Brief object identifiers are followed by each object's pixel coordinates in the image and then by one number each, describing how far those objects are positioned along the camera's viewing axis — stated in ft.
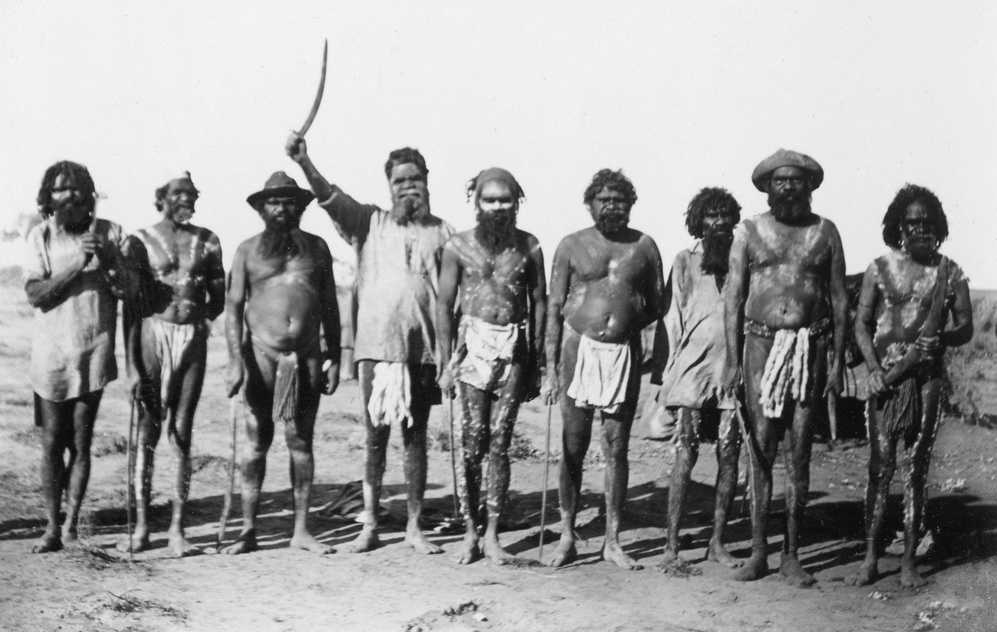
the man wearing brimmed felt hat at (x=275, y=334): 20.71
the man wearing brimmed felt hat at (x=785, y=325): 19.36
